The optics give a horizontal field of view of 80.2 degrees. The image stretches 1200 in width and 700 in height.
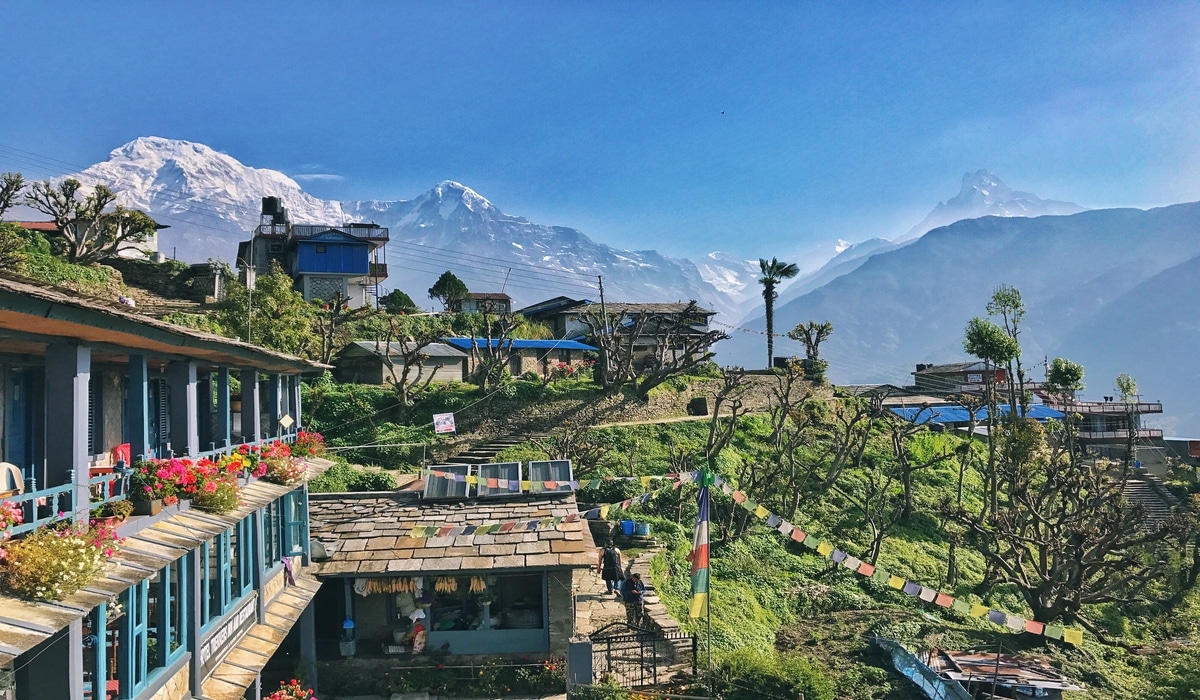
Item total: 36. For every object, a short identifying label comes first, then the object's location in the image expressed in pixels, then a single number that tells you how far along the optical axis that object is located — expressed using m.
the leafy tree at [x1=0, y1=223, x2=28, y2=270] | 26.41
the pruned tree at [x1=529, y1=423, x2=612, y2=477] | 30.55
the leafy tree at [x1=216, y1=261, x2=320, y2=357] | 32.38
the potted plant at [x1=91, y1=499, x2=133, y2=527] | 7.55
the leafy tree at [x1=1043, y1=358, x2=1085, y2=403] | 47.25
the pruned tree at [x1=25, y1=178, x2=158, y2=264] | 37.53
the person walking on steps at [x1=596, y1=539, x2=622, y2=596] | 20.73
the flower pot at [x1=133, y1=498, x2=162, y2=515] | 8.32
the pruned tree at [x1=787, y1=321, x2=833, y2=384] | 47.31
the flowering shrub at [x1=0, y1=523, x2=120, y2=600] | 5.71
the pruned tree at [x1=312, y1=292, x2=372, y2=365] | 37.19
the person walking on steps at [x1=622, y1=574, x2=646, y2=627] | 18.67
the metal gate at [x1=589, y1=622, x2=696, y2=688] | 15.65
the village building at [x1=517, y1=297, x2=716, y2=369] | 49.55
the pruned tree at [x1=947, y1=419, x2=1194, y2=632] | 20.89
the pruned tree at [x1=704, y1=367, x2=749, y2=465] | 29.89
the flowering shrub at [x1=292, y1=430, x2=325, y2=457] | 15.83
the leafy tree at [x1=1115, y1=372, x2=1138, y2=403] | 59.88
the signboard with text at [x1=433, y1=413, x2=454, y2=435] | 27.38
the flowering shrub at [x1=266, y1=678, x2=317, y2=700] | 12.54
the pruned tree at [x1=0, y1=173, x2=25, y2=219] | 34.50
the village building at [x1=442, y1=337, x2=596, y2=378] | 42.59
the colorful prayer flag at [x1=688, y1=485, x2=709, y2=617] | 14.09
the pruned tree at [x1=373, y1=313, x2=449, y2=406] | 35.25
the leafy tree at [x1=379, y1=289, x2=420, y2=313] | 51.43
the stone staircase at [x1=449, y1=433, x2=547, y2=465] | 32.34
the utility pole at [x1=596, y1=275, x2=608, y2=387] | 38.44
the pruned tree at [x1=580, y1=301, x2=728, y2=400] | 38.59
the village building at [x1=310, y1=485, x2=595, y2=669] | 16.12
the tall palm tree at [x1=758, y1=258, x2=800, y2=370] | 58.38
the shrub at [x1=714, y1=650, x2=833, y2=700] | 14.21
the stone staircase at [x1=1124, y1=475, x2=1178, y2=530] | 41.33
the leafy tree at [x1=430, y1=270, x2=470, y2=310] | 56.72
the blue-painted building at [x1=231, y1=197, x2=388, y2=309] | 51.16
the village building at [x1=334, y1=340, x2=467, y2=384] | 38.47
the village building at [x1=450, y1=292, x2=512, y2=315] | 56.19
